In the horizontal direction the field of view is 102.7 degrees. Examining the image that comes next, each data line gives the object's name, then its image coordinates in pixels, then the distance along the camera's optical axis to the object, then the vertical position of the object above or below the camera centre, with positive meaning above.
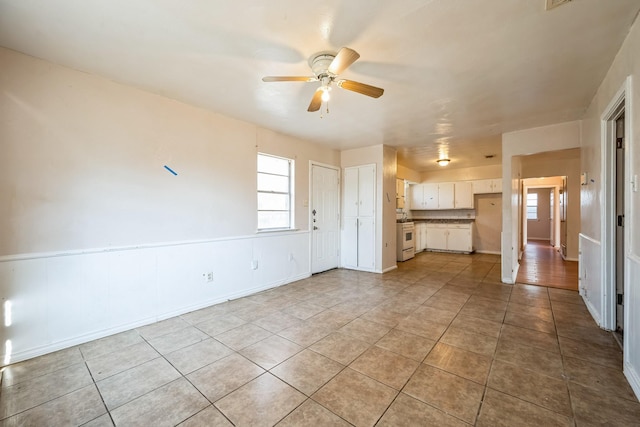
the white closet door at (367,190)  5.14 +0.44
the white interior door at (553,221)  8.53 -0.38
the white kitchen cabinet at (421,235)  7.83 -0.74
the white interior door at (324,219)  4.99 -0.14
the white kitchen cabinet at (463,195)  7.37 +0.47
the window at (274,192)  4.19 +0.34
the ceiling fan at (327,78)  2.02 +1.11
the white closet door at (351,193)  5.39 +0.40
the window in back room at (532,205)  10.35 +0.21
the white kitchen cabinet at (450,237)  7.28 -0.77
